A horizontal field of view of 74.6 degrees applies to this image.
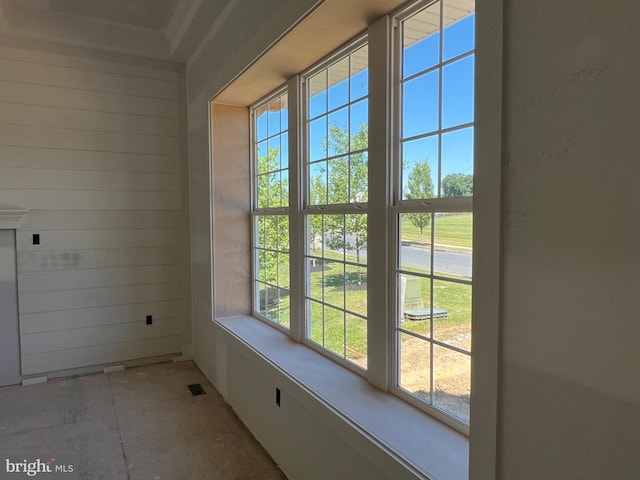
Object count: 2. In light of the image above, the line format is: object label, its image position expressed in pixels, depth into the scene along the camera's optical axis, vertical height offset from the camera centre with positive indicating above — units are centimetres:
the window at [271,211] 306 +6
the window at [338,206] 220 +8
